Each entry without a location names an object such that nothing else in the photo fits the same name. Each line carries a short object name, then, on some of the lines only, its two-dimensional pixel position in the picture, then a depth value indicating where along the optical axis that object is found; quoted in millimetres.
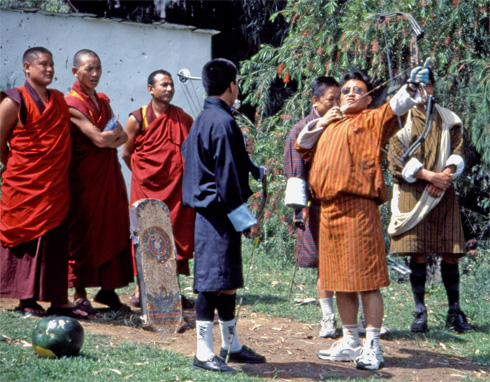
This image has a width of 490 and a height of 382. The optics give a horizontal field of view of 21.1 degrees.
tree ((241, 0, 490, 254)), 12728
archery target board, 10091
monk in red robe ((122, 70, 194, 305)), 11665
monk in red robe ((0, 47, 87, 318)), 10084
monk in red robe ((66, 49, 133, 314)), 10745
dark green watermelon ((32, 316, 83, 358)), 7776
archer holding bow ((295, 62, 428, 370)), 7992
